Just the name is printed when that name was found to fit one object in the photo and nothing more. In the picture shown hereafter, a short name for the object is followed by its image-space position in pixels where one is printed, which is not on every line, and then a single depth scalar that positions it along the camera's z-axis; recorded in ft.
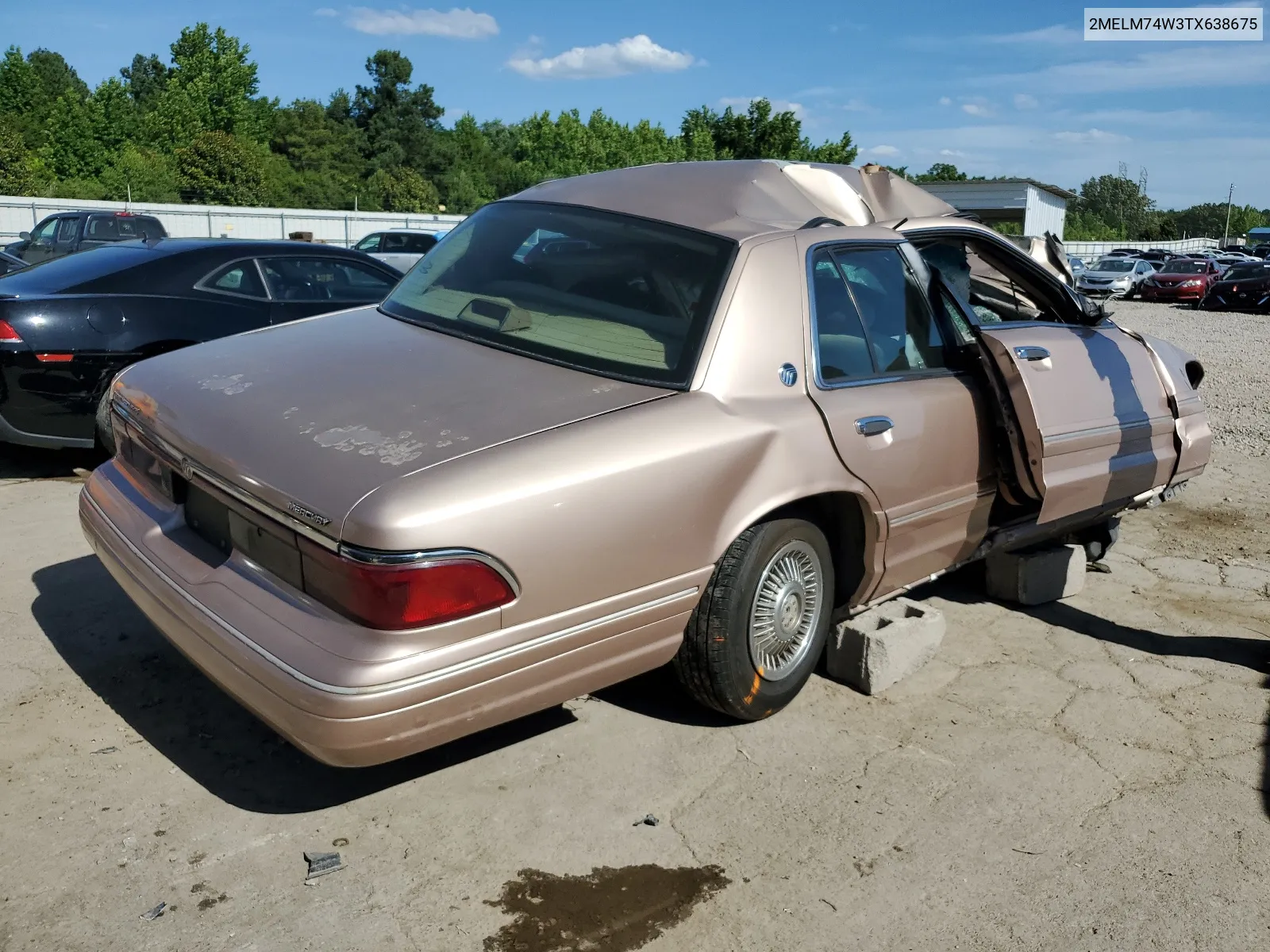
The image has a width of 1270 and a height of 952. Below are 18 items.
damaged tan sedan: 8.75
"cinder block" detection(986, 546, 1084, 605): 16.34
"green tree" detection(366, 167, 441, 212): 203.00
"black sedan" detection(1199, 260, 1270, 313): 88.99
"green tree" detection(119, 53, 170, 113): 282.77
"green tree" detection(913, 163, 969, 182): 278.67
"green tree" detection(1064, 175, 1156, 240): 376.07
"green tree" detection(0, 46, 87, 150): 197.57
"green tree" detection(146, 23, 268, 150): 198.29
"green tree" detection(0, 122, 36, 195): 147.64
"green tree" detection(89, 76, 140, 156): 184.85
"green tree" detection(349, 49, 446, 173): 262.67
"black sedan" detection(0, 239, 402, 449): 19.19
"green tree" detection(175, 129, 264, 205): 178.40
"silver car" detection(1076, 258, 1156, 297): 99.35
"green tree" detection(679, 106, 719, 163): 210.18
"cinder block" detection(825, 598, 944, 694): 13.21
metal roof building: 141.18
